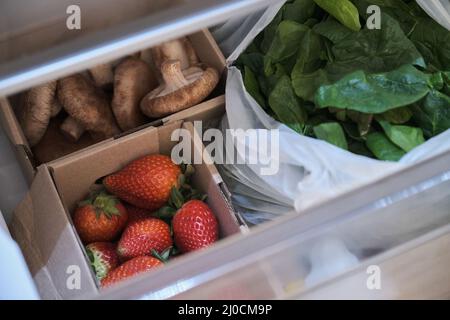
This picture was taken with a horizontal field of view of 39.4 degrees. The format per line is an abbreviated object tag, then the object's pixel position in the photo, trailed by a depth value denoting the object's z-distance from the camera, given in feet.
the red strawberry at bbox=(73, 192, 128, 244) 3.31
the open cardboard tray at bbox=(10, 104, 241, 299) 2.95
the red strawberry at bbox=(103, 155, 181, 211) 3.36
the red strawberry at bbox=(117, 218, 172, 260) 3.22
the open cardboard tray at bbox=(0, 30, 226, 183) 3.38
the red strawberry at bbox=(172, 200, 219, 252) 3.19
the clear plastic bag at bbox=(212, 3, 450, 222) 2.78
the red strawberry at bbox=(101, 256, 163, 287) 3.03
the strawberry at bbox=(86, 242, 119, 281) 3.21
